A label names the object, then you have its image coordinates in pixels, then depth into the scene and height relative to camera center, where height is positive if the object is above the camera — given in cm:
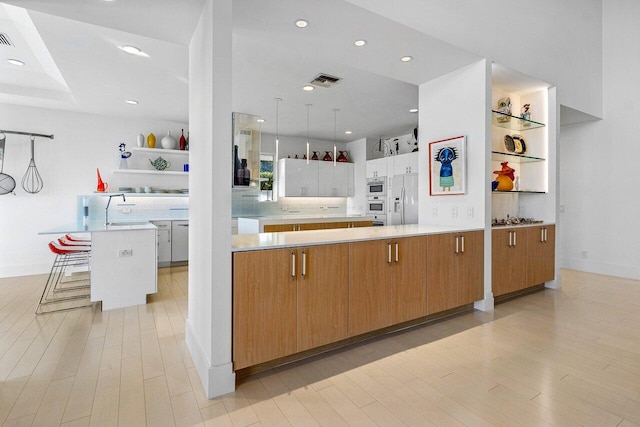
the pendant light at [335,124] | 537 +173
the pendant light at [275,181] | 659 +66
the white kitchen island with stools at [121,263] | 338 -57
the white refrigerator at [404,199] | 603 +25
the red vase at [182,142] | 605 +134
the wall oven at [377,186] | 671 +56
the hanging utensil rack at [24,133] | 485 +124
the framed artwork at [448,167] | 345 +51
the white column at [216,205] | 188 +4
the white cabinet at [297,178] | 680 +75
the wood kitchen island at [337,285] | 202 -57
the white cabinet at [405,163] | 601 +95
